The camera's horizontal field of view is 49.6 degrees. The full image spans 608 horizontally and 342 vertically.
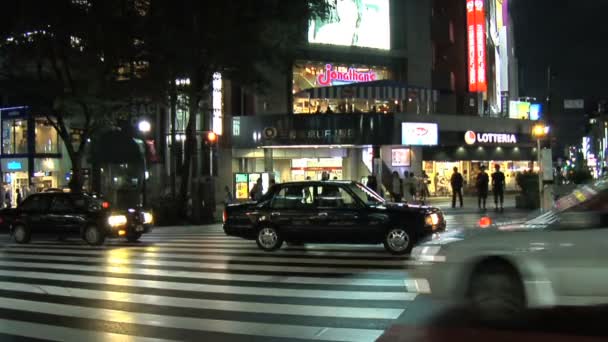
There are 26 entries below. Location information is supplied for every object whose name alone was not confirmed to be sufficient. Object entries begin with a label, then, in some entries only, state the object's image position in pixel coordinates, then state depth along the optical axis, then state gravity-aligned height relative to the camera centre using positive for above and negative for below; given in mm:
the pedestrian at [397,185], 29228 -304
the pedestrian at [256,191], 28172 -452
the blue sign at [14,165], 39750 +1150
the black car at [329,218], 13250 -803
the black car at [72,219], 17219 -956
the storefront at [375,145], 35844 +1953
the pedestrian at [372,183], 25902 -172
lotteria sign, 39781 +2422
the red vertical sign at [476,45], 46688 +9366
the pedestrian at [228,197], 31062 -771
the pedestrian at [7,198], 35869 -777
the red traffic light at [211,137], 24156 +1619
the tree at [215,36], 22250 +5001
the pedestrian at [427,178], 38100 -15
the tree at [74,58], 21500 +4444
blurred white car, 6387 -880
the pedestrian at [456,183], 27297 -241
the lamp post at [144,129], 25781 +2755
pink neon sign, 40688 +6453
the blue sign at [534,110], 64562 +6642
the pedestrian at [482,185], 25203 -314
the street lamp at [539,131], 21672 +1481
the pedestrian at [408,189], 28922 -482
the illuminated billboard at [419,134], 36250 +2480
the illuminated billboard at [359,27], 40625 +9524
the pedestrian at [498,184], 24828 -276
